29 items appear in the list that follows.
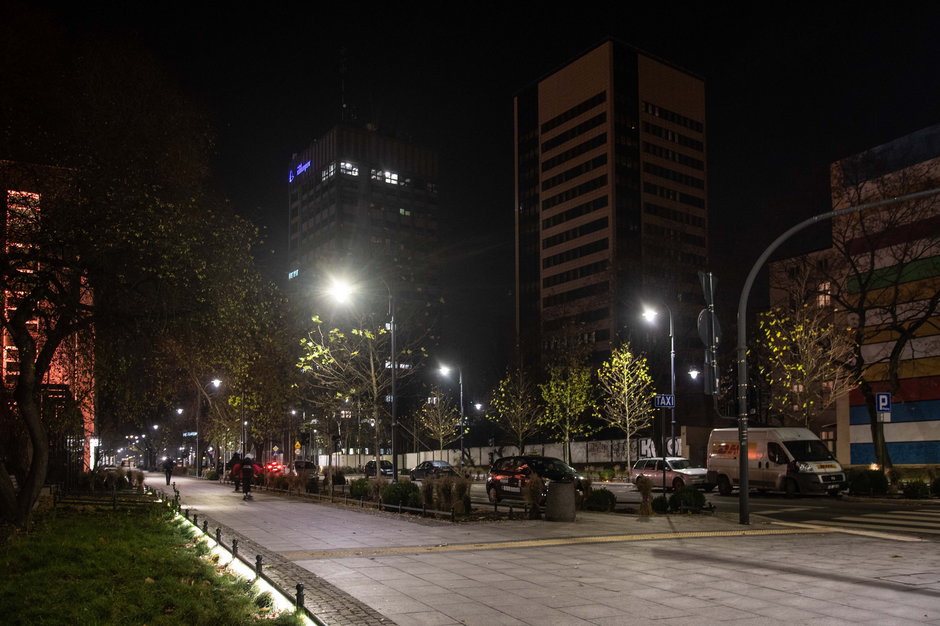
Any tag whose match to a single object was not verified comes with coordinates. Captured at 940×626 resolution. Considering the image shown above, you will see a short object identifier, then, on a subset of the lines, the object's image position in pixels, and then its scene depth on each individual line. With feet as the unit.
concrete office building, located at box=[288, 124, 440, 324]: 555.28
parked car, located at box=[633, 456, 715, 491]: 109.29
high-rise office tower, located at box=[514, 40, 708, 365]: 383.86
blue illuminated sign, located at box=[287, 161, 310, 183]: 595.47
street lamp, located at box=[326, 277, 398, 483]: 89.28
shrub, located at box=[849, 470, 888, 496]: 90.17
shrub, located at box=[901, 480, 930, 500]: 86.43
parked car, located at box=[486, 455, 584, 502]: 84.28
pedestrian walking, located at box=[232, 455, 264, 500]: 101.50
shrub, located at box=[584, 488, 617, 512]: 71.36
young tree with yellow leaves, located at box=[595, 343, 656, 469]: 151.84
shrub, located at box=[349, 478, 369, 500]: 84.40
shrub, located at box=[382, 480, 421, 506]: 71.92
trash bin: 62.34
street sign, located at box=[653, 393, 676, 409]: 73.79
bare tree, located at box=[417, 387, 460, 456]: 208.33
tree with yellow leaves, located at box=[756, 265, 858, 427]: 113.39
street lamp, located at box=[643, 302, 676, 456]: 126.20
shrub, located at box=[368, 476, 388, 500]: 81.19
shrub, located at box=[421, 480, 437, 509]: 68.44
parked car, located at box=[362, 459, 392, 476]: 176.84
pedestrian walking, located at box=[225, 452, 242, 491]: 123.54
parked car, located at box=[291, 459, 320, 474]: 178.99
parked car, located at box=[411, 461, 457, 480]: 149.46
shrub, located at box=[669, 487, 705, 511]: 68.39
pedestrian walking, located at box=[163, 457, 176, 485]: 165.48
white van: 91.04
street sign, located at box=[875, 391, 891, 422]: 90.89
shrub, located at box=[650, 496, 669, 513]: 68.90
